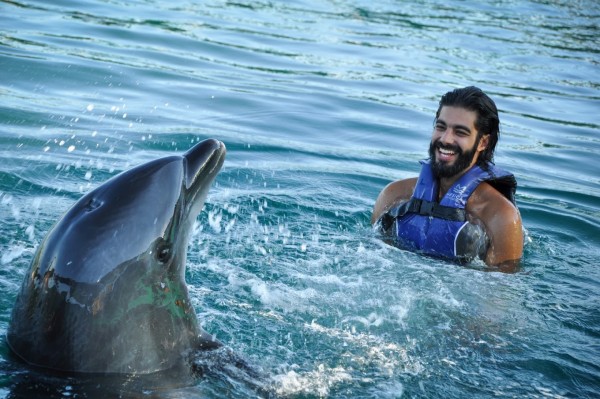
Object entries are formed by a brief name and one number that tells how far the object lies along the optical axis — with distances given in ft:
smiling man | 24.00
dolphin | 12.09
